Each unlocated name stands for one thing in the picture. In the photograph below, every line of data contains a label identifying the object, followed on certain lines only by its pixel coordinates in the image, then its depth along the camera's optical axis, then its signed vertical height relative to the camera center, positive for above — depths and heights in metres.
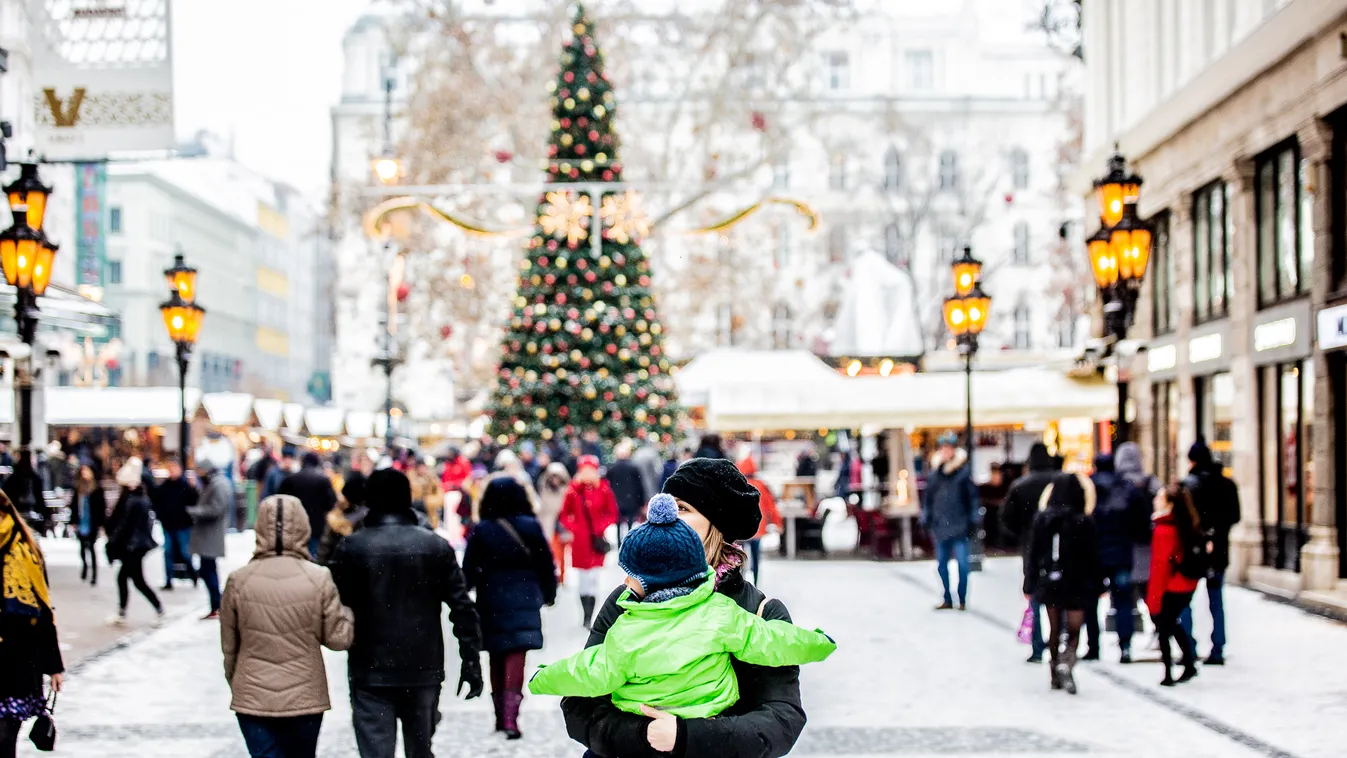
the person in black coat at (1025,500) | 14.76 -0.76
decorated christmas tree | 31.78 +1.56
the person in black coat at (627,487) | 23.91 -1.04
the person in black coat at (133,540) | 16.83 -1.24
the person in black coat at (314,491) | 18.78 -0.86
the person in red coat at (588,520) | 16.48 -1.06
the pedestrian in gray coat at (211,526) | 17.38 -1.15
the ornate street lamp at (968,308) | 23.48 +1.40
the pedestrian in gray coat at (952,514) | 18.52 -1.11
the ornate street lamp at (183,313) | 22.47 +1.29
